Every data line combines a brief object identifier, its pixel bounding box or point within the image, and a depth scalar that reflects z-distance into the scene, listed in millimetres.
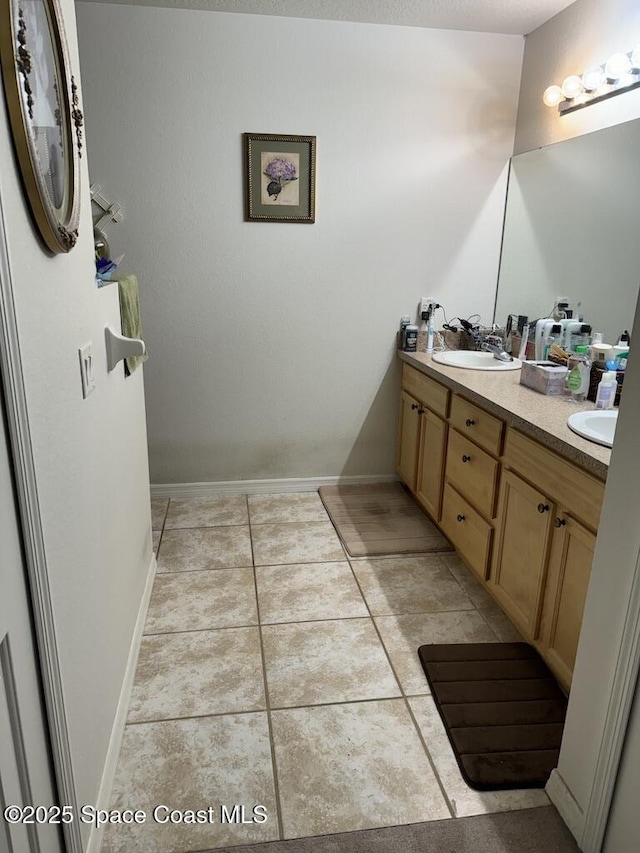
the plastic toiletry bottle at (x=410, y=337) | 3234
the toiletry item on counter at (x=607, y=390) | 2127
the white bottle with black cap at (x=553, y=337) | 2719
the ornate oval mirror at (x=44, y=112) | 891
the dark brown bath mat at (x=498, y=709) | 1593
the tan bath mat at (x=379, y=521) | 2820
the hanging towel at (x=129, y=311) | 1905
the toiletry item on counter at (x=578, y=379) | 2229
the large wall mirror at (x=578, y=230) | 2344
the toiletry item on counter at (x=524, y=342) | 2969
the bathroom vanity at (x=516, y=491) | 1724
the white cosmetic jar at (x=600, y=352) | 2242
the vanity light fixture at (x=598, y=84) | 2270
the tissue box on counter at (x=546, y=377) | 2301
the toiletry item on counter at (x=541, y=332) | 2770
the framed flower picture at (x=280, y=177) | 2965
